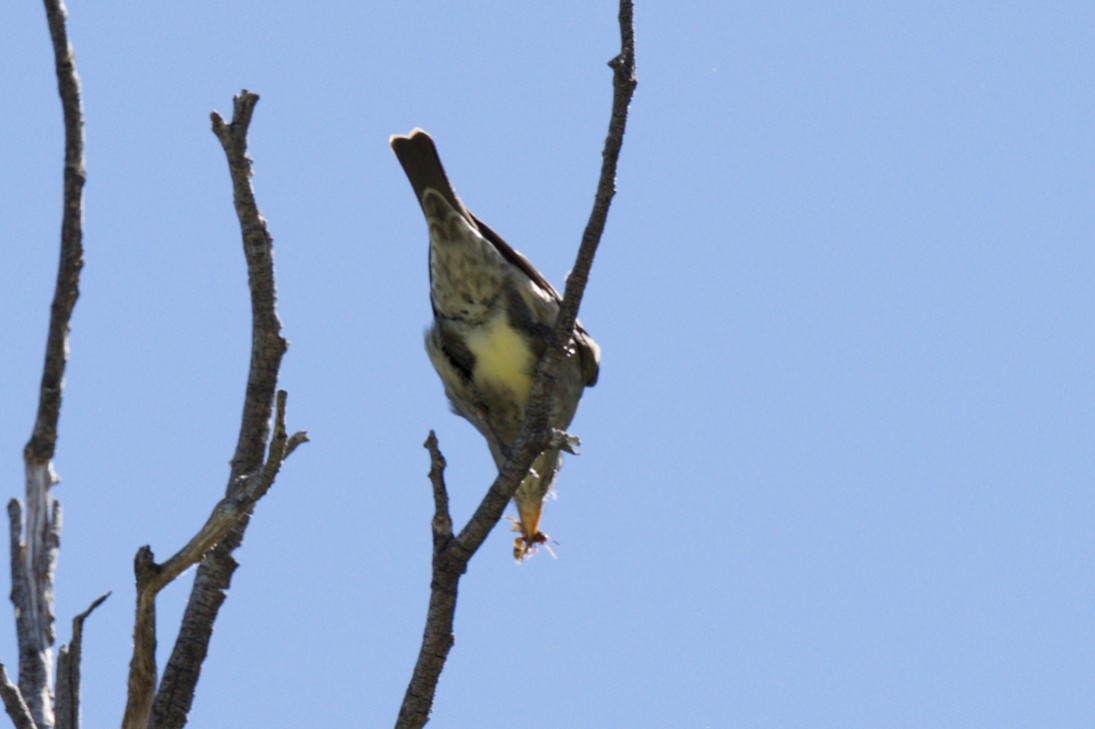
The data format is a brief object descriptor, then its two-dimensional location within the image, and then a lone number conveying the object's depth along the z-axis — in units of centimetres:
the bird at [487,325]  1227
